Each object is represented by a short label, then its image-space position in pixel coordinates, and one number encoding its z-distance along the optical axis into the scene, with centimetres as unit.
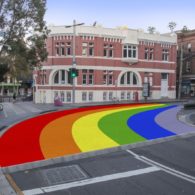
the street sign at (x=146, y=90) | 2880
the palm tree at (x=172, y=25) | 4918
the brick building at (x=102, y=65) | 2825
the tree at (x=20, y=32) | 1686
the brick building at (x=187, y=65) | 3862
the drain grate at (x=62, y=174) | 619
